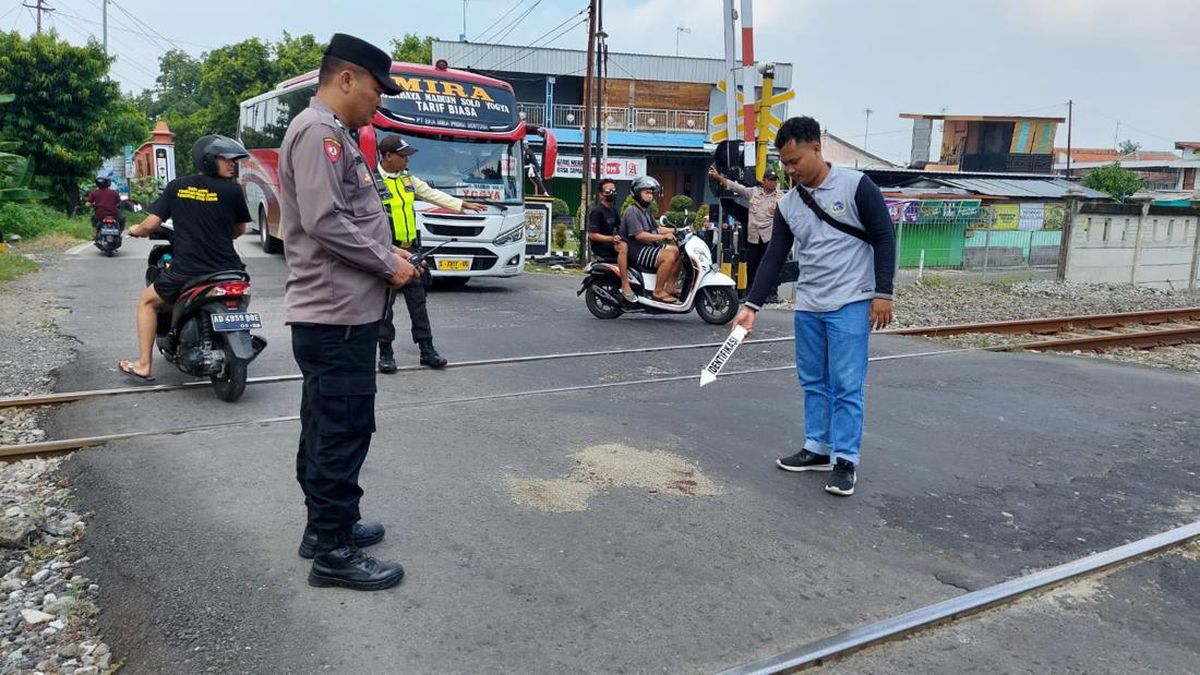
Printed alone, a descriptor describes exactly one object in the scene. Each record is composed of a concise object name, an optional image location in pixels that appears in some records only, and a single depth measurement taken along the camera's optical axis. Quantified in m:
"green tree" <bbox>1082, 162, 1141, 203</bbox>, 42.38
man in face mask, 10.48
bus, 13.01
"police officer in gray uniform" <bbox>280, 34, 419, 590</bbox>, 3.11
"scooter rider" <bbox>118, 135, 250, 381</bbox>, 6.10
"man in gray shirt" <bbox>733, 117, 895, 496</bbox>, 4.61
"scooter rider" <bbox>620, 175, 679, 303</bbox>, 10.38
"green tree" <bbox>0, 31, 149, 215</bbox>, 24.27
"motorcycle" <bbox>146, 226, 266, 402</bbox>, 6.06
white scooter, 10.42
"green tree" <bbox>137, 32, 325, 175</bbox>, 46.50
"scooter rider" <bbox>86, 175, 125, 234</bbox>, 17.36
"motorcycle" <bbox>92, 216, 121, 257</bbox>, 17.41
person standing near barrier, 11.78
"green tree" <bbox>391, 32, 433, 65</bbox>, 46.50
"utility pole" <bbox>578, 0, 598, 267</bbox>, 21.77
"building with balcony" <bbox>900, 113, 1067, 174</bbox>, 47.50
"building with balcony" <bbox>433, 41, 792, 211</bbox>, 37.81
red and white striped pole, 11.63
